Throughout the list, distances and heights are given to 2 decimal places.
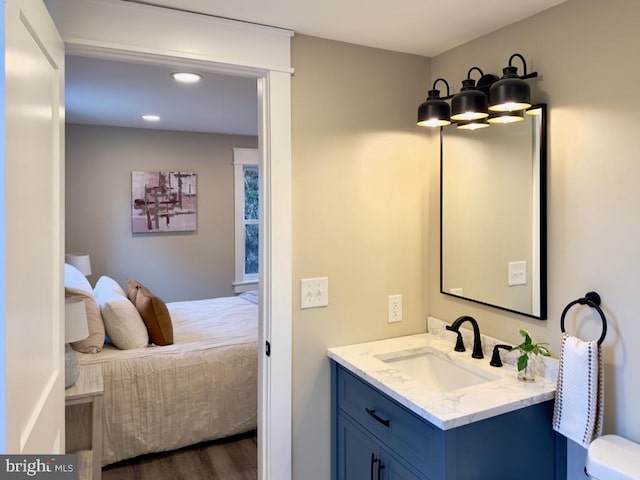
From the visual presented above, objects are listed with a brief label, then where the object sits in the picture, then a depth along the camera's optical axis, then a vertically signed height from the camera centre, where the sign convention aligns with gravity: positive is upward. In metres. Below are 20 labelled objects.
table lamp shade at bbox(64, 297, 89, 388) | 1.92 -0.40
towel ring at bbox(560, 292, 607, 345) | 1.46 -0.23
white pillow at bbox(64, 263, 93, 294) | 3.16 -0.32
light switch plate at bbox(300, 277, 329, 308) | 1.89 -0.24
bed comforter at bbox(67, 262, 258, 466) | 2.67 -0.95
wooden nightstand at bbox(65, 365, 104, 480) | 1.98 -0.78
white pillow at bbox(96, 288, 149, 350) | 2.79 -0.55
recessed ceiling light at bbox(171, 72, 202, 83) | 2.56 +0.90
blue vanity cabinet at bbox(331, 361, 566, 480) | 1.42 -0.70
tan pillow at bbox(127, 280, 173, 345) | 2.93 -0.54
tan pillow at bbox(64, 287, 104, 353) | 2.68 -0.56
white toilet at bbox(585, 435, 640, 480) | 1.25 -0.63
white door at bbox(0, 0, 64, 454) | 0.86 +0.01
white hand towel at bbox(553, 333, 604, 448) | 1.41 -0.49
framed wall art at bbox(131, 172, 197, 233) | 4.57 +0.33
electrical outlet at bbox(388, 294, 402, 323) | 2.11 -0.34
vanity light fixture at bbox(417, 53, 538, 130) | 1.57 +0.48
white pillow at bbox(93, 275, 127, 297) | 3.28 -0.38
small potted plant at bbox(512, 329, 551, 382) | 1.59 -0.42
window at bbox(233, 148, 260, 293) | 5.04 +0.19
